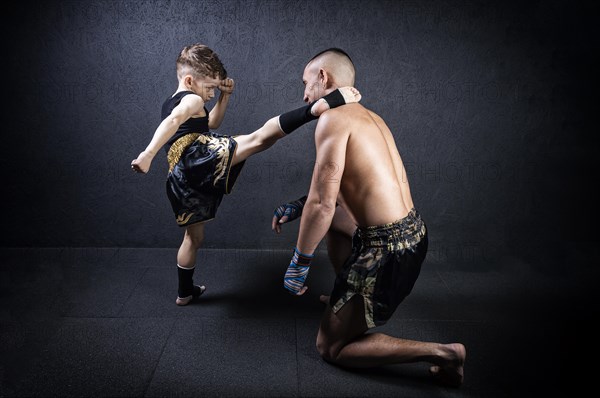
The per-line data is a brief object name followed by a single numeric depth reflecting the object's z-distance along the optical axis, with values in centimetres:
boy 189
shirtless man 160
